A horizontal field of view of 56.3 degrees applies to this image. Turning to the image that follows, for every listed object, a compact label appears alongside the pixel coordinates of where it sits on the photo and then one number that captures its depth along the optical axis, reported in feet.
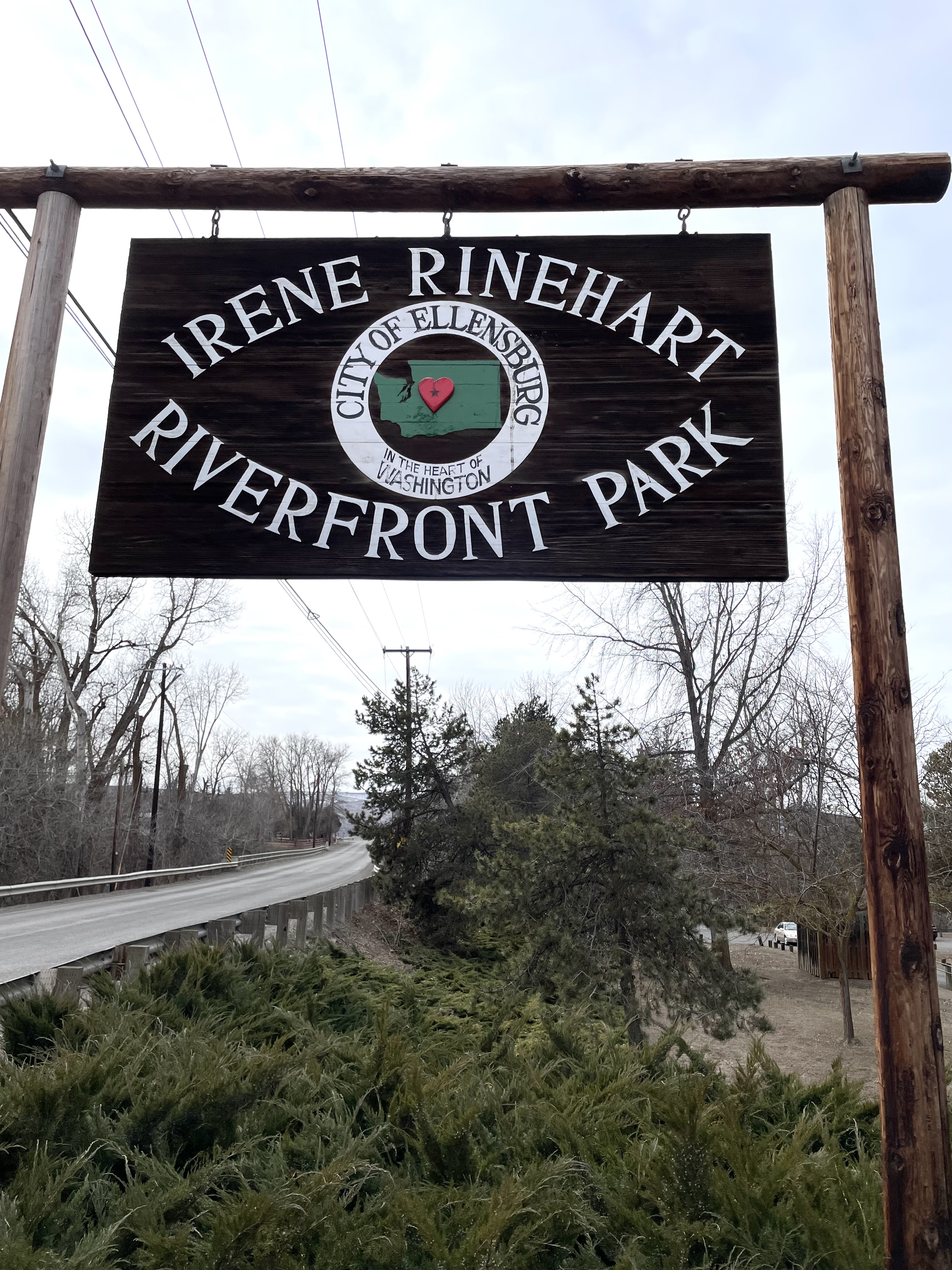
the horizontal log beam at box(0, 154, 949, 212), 10.63
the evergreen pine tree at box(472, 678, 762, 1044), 37.55
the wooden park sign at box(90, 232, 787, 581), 10.26
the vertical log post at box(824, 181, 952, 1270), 8.25
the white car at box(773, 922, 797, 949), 112.68
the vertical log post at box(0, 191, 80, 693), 10.54
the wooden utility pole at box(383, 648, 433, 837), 72.74
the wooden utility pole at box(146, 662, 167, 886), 100.22
